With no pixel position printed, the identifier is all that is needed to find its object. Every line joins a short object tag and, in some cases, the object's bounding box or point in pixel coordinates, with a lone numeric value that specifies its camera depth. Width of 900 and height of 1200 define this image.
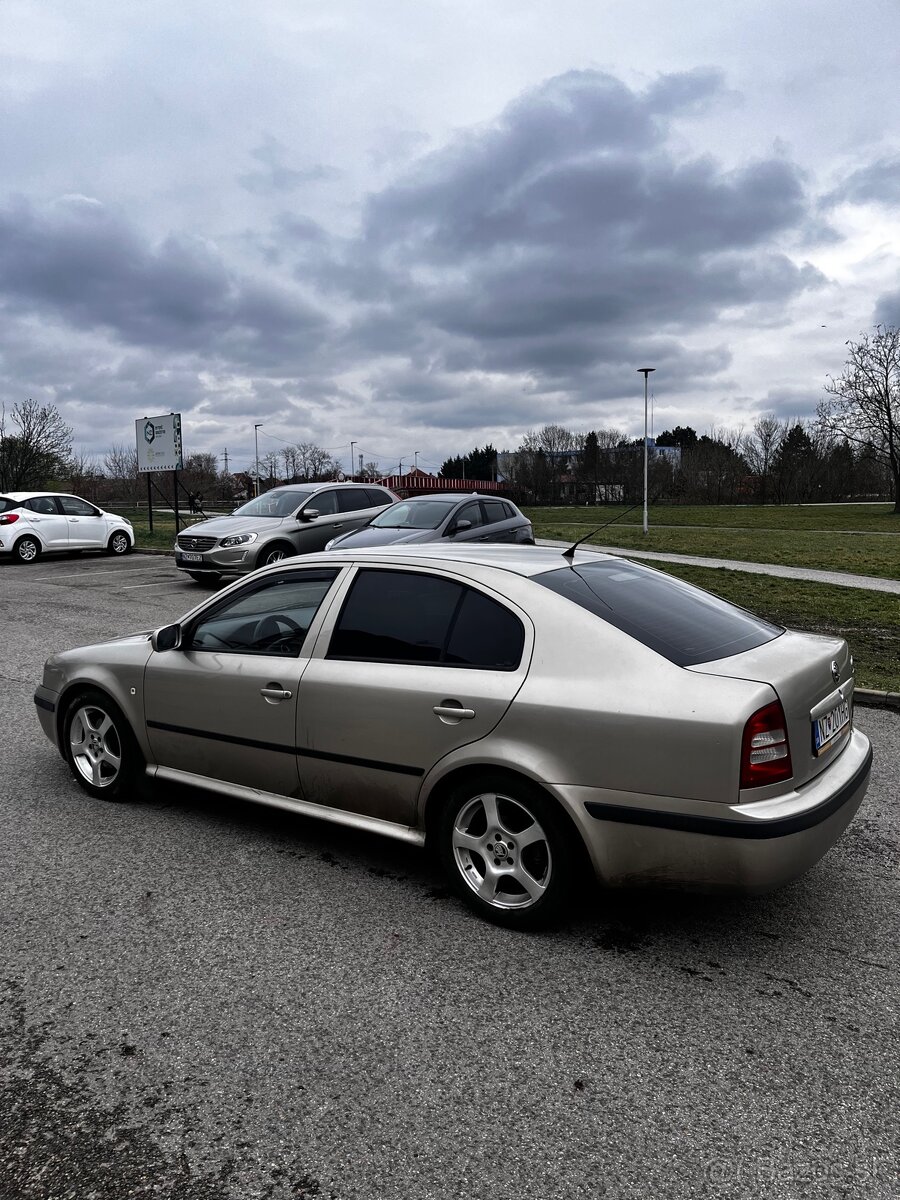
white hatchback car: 19.36
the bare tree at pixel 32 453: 40.44
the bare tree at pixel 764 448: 100.06
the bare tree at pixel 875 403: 50.41
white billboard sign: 23.73
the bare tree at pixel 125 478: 64.06
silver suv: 13.93
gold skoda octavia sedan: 2.93
